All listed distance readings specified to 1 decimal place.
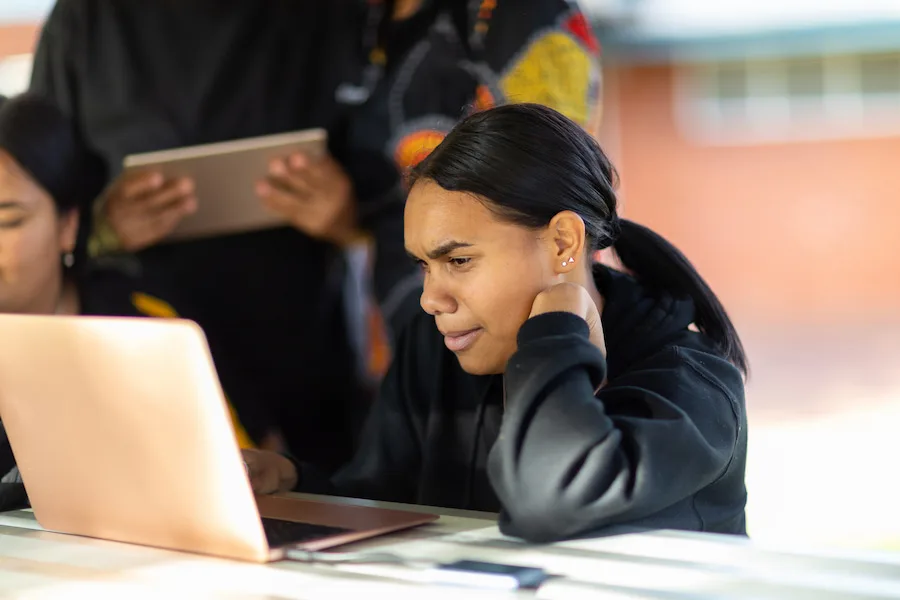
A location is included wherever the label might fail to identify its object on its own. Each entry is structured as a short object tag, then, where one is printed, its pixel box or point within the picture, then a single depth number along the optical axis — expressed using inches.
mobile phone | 106.5
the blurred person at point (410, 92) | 134.6
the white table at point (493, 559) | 106.1
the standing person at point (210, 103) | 143.1
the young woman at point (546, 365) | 111.4
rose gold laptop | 108.3
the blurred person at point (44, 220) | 133.9
